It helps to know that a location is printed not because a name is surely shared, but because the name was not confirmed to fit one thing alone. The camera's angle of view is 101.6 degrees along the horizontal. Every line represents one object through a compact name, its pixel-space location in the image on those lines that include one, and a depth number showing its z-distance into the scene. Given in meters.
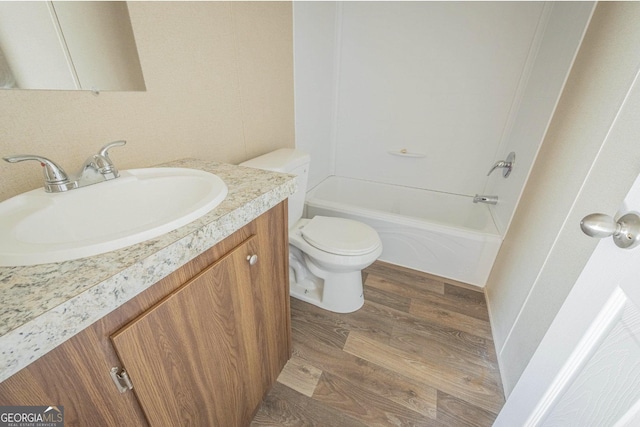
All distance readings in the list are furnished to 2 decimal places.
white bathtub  1.66
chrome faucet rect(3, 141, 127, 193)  0.60
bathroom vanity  0.35
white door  0.42
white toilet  1.31
